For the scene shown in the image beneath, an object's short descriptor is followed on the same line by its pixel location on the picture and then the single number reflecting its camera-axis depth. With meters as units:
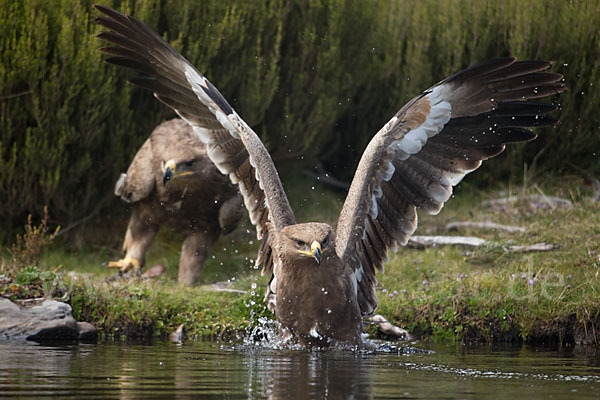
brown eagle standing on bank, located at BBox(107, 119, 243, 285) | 19.31
